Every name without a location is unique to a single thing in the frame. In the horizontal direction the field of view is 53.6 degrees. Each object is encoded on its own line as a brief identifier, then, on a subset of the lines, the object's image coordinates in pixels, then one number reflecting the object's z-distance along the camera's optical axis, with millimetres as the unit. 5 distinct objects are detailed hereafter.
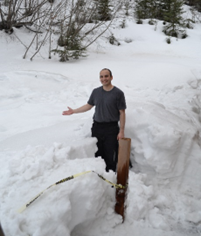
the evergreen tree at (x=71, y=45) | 7953
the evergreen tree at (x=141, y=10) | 12797
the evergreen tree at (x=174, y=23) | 11227
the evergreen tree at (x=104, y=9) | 10094
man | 2580
